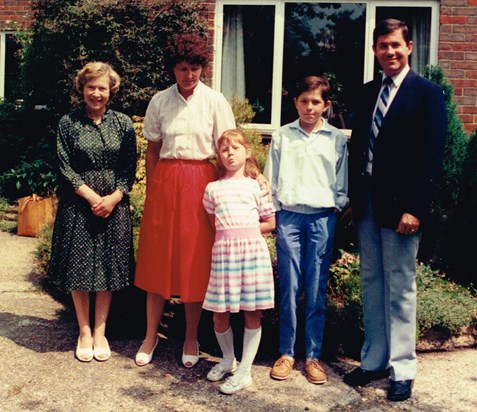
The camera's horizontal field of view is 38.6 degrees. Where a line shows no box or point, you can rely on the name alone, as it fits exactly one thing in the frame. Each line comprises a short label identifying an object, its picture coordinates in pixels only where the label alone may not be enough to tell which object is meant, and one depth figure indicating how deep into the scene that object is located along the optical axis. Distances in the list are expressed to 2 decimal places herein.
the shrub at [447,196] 5.56
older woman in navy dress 4.03
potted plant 7.26
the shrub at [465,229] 5.40
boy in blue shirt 3.84
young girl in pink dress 3.69
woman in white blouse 3.89
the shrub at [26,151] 8.22
